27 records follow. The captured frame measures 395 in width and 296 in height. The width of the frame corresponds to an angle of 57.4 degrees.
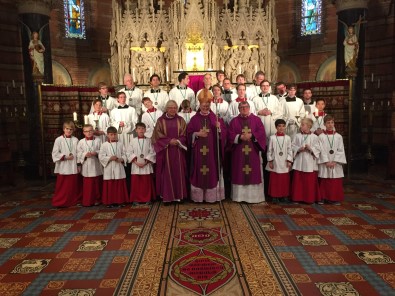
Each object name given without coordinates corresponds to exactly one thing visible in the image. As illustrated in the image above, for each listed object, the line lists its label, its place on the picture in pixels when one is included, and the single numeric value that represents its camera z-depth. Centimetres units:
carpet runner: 424
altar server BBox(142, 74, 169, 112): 957
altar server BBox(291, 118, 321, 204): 754
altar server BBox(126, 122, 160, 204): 779
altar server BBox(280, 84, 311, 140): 876
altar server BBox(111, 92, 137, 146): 855
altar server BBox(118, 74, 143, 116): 971
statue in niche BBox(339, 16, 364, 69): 1061
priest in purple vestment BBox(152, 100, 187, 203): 768
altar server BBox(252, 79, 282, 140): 866
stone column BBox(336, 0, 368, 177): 1148
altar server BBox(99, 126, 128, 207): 763
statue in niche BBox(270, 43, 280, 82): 1188
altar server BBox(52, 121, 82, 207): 777
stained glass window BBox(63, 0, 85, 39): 1658
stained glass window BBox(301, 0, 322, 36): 1667
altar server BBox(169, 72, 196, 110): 916
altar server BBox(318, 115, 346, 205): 755
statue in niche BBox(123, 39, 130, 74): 1162
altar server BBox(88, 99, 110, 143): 838
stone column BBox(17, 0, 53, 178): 1119
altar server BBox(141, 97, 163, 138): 848
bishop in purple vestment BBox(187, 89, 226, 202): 777
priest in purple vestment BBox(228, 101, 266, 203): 771
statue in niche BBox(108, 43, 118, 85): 1182
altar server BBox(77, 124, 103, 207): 777
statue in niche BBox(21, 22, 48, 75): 1049
